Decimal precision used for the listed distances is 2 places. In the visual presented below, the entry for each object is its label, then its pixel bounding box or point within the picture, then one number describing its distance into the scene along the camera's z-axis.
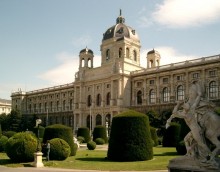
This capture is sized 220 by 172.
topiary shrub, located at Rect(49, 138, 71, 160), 20.73
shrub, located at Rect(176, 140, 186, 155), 21.89
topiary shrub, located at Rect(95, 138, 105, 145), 37.47
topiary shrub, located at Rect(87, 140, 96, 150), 30.50
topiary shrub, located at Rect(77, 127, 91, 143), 41.56
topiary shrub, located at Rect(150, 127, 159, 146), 32.99
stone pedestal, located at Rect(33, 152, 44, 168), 18.32
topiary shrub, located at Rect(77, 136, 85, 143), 39.60
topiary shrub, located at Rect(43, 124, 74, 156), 23.52
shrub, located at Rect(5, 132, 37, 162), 19.77
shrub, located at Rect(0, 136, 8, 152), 28.61
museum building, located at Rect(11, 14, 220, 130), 52.69
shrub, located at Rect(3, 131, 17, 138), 35.28
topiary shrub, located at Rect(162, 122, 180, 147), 31.47
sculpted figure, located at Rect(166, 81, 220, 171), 10.62
